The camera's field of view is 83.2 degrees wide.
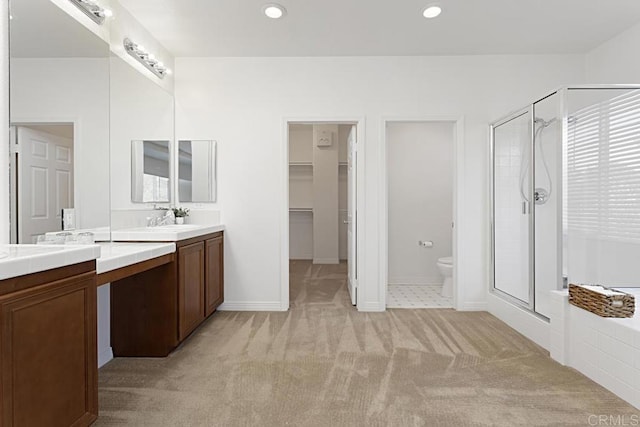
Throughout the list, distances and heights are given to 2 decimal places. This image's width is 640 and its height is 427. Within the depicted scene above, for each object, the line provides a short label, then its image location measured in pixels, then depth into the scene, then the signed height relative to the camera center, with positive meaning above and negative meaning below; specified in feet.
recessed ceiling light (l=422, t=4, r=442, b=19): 9.00 +5.10
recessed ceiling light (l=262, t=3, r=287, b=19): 8.94 +5.10
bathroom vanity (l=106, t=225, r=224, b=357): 8.11 -2.16
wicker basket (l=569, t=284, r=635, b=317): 6.55 -1.72
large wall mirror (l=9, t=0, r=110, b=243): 5.72 +1.56
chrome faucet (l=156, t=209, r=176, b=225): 10.95 -0.21
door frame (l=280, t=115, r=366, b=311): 11.78 +0.65
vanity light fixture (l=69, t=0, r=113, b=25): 7.11 +4.15
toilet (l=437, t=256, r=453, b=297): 13.32 -2.35
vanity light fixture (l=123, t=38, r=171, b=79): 9.27 +4.26
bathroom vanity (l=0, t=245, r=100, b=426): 3.75 -1.44
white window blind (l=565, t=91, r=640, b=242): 8.67 +1.08
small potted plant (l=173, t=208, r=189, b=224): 11.51 -0.06
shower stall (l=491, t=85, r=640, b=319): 8.33 +0.51
